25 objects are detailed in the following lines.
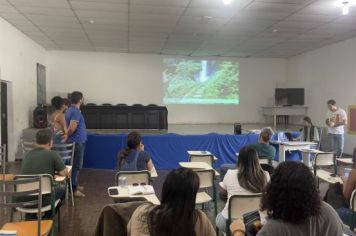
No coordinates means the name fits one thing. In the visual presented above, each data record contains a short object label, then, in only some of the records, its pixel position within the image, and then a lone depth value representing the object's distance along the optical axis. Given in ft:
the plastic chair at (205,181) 12.07
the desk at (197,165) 13.85
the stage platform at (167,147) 23.24
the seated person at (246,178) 9.25
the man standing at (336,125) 24.89
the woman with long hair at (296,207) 4.81
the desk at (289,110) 38.43
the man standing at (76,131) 16.60
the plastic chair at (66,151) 14.96
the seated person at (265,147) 14.93
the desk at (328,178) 13.28
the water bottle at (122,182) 10.74
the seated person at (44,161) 10.77
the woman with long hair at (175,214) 5.14
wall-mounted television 37.96
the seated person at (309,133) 26.21
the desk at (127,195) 9.23
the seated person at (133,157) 12.62
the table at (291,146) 20.72
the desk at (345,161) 16.56
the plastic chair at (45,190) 10.02
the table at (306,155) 19.36
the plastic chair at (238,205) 8.59
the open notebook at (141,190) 9.68
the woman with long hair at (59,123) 16.31
